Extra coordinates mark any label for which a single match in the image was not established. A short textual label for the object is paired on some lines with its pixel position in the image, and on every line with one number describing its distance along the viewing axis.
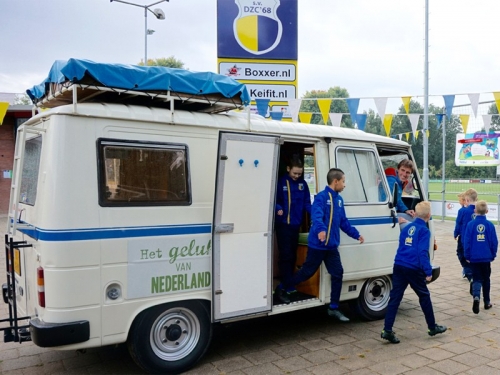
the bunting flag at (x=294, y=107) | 9.61
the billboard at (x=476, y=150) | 23.91
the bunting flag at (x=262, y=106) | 8.96
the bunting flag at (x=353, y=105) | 11.26
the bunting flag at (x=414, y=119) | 13.05
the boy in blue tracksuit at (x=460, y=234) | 7.84
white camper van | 3.96
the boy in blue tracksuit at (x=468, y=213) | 7.50
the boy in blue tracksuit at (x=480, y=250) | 6.49
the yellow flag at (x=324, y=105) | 10.71
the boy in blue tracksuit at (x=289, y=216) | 5.78
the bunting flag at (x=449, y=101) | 11.42
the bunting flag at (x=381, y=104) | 11.63
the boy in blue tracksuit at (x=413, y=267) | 5.17
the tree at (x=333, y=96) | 32.28
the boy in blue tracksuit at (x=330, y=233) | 5.39
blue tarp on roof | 4.10
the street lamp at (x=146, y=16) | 21.86
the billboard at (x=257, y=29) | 9.09
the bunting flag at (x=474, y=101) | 11.01
